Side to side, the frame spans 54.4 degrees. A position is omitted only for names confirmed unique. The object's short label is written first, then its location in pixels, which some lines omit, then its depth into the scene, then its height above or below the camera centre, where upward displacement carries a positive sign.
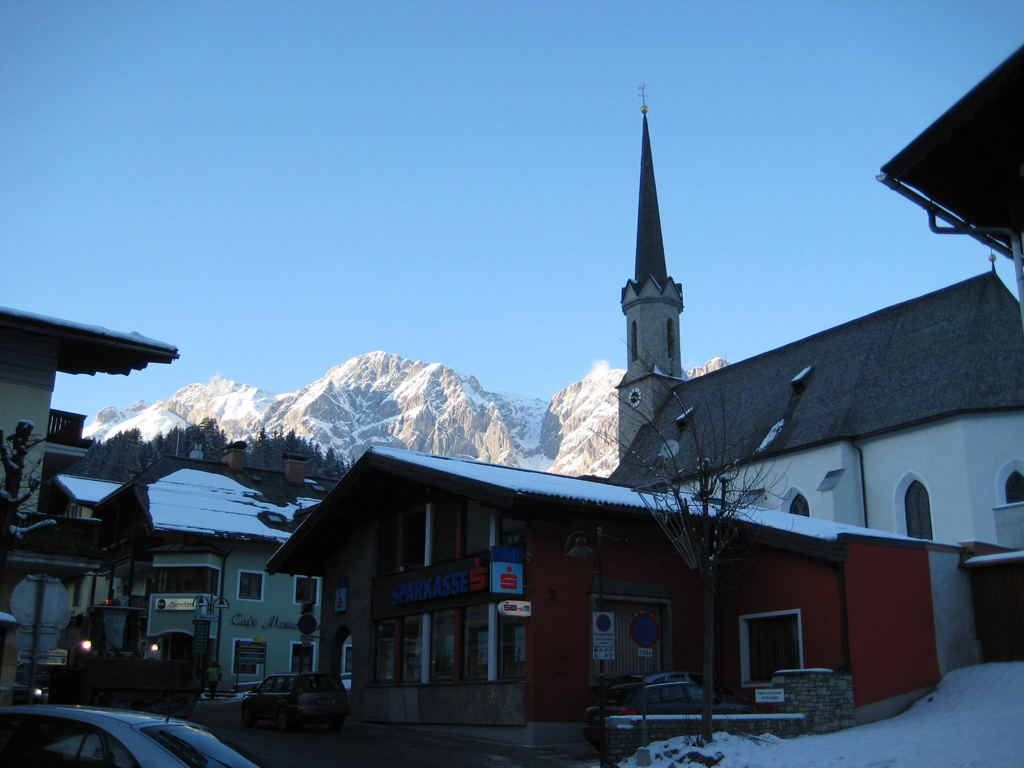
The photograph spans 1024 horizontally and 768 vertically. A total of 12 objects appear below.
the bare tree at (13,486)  14.53 +2.17
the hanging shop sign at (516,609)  19.48 +0.55
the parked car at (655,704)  16.84 -1.10
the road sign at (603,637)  15.48 +0.01
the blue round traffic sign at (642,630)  15.29 +0.12
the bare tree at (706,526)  16.03 +2.06
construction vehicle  19.95 -0.99
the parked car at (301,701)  21.62 -1.40
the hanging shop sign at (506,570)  20.00 +1.31
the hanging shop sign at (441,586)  21.06 +1.12
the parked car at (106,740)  7.46 -0.79
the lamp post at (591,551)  15.47 +1.50
